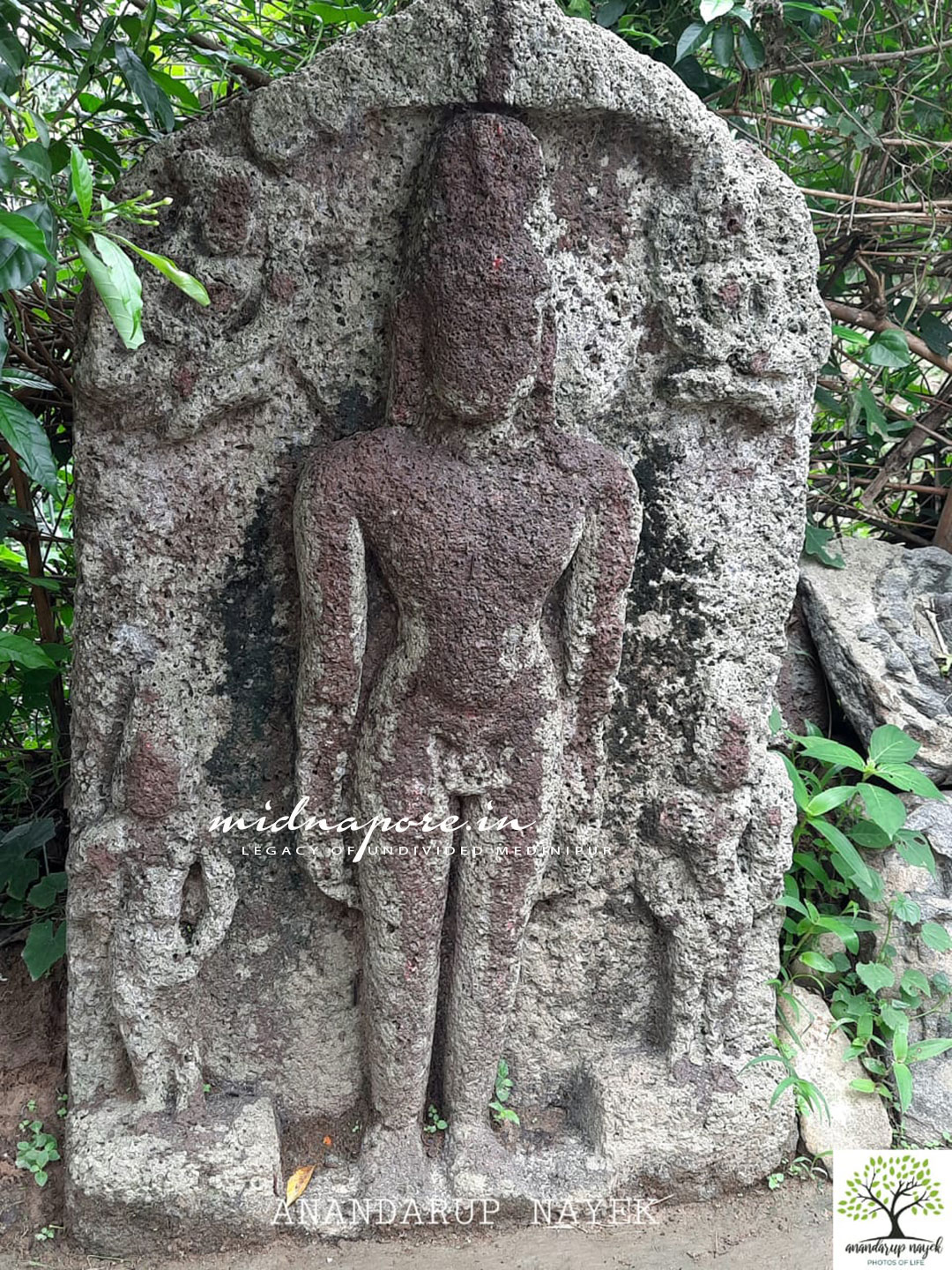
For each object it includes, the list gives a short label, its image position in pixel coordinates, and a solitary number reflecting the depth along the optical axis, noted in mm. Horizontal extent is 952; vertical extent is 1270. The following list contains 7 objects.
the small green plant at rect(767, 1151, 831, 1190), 2391
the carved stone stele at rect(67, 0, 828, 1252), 1896
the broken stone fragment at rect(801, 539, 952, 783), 2816
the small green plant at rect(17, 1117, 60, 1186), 2248
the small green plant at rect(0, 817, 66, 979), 2414
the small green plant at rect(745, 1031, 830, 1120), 2328
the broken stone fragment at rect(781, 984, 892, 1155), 2426
